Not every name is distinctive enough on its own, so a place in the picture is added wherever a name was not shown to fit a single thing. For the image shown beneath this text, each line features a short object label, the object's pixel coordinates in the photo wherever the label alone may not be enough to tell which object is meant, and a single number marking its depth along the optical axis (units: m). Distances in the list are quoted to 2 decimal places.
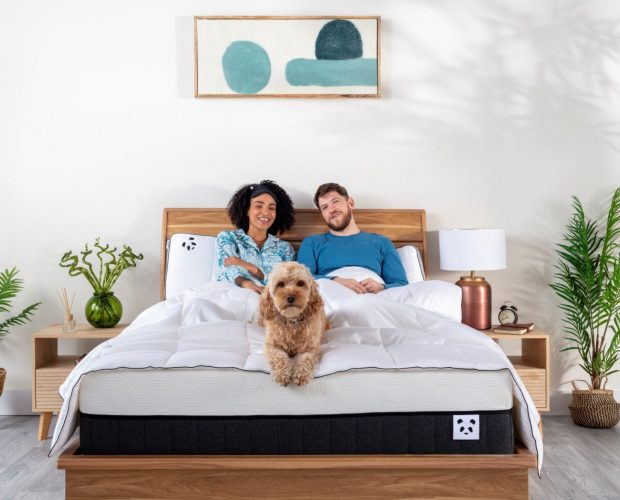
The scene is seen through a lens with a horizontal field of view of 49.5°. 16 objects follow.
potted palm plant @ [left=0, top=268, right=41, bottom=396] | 3.91
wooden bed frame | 2.15
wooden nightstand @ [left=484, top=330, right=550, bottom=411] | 3.67
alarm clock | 3.95
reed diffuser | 3.76
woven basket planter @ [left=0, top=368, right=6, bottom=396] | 3.84
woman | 3.68
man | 3.80
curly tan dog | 2.25
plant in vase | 3.82
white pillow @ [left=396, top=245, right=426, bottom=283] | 3.92
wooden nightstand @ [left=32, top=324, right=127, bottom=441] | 3.65
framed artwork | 4.18
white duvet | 2.24
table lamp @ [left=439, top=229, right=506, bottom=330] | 3.79
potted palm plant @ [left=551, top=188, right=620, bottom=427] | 3.85
